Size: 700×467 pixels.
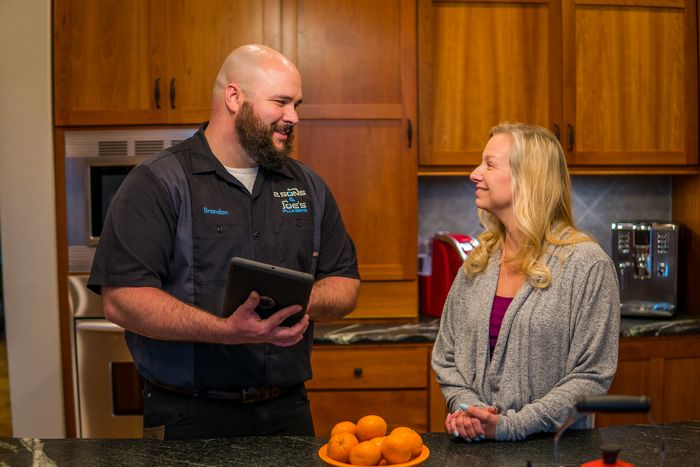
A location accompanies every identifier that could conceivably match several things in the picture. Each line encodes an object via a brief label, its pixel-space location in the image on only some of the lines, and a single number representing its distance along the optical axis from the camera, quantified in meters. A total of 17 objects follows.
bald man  1.96
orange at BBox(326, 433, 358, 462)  1.48
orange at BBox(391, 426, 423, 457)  1.48
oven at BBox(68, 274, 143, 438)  3.34
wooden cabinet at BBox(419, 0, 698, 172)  3.47
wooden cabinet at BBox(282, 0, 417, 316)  3.39
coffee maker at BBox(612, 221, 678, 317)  3.48
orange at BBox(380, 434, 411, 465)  1.45
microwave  3.35
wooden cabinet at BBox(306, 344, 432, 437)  3.24
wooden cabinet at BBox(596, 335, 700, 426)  3.32
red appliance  3.44
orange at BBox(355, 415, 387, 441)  1.51
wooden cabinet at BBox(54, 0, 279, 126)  3.33
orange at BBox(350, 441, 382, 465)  1.43
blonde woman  1.82
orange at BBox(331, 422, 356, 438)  1.54
